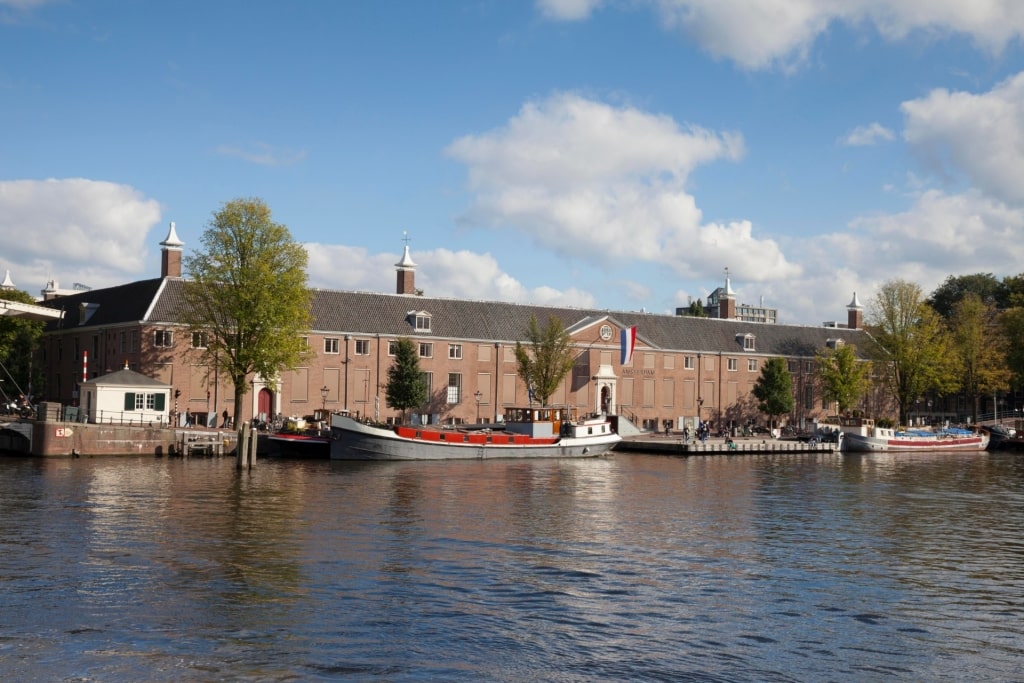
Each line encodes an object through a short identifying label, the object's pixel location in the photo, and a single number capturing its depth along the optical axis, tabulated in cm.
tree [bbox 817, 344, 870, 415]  11131
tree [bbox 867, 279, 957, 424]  11100
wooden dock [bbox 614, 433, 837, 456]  8662
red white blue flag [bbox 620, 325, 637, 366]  10244
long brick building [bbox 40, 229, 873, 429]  8244
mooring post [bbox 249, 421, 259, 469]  5931
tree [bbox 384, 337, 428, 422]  8894
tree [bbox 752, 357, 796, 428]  11006
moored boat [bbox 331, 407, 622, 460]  6838
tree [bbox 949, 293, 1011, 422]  11381
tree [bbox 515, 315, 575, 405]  9656
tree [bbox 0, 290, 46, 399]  8538
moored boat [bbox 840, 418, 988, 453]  9581
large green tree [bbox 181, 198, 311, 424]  7288
